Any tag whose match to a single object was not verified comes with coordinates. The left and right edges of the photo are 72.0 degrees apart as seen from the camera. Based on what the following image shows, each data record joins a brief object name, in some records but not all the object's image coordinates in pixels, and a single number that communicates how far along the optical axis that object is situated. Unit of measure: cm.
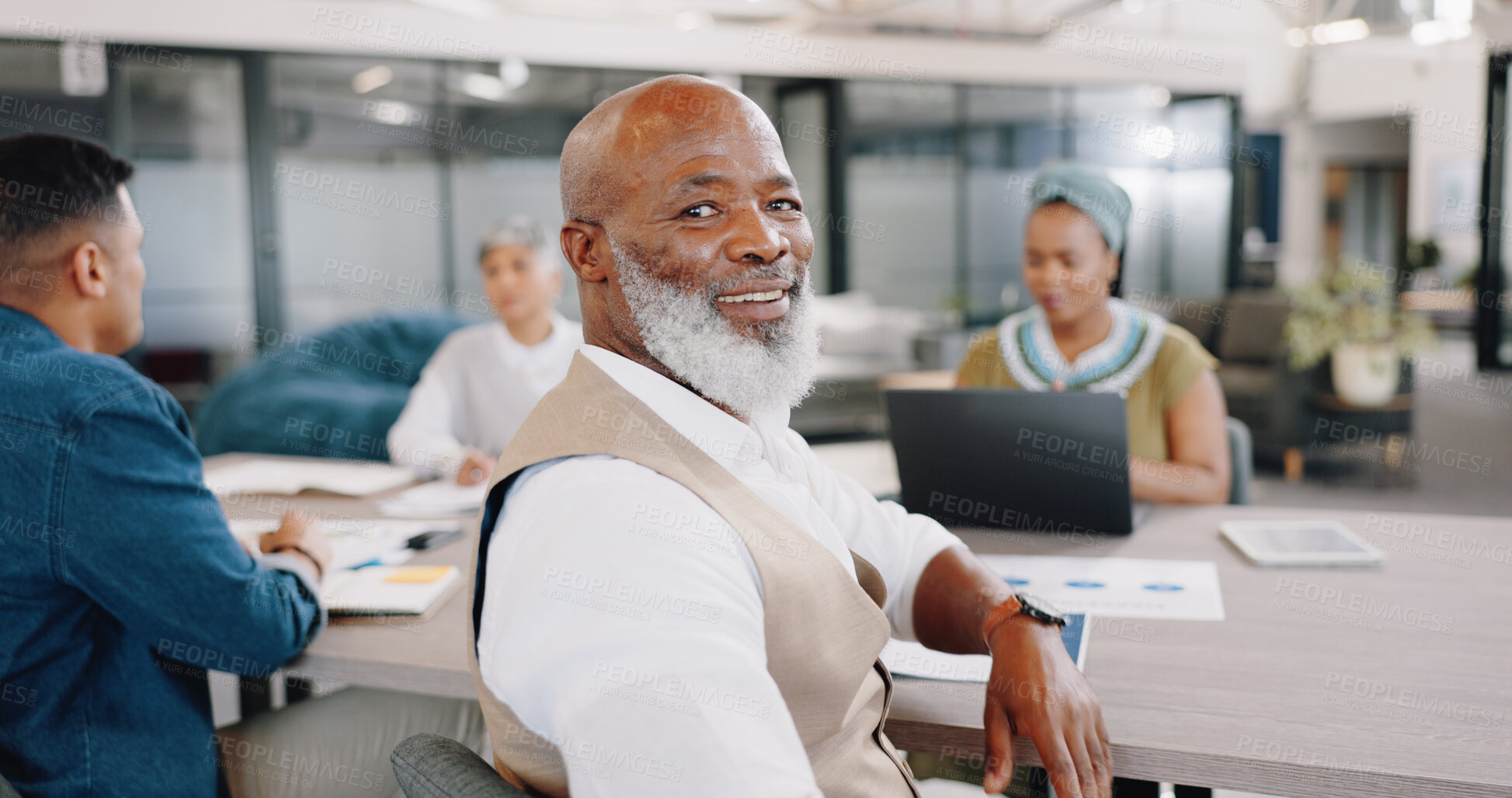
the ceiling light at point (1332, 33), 881
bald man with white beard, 76
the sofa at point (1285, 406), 561
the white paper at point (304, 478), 242
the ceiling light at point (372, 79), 713
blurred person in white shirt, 307
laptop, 175
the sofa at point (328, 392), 398
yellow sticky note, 169
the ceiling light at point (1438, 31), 869
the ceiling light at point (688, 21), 788
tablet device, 167
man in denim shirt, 125
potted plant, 541
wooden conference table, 107
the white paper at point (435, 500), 226
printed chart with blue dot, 150
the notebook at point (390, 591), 156
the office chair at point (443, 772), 81
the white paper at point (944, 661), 131
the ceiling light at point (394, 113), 723
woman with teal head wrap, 227
